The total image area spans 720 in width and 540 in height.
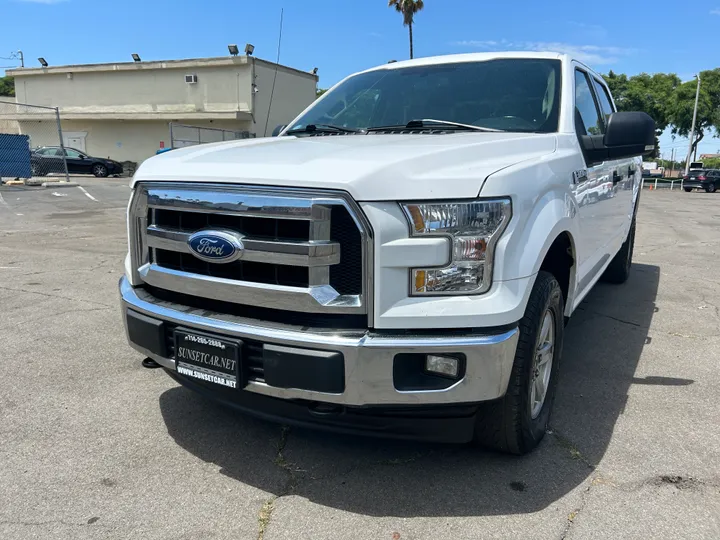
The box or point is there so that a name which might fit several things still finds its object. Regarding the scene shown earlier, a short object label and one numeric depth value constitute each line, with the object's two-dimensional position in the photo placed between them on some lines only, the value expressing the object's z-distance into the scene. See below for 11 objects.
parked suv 34.56
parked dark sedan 24.39
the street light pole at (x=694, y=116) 39.72
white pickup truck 2.23
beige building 29.05
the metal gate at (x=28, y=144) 18.91
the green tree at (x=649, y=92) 44.19
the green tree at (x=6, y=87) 62.81
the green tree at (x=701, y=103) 42.81
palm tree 33.34
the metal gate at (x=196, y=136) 20.62
